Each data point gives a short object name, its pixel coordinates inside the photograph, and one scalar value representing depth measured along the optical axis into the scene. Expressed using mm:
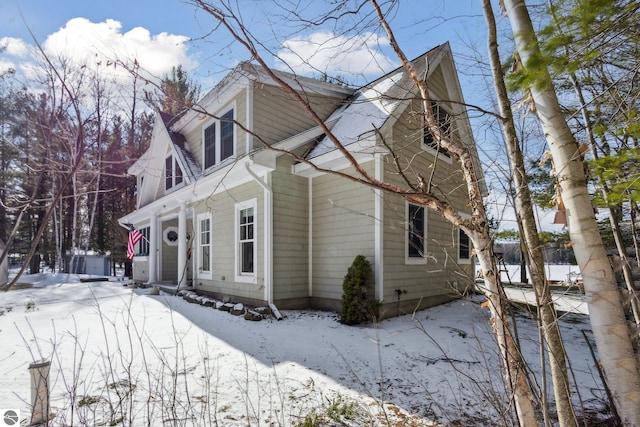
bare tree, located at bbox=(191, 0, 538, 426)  1836
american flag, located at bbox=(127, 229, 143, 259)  13286
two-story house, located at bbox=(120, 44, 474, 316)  7547
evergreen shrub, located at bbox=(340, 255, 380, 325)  6785
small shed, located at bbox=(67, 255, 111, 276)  20156
